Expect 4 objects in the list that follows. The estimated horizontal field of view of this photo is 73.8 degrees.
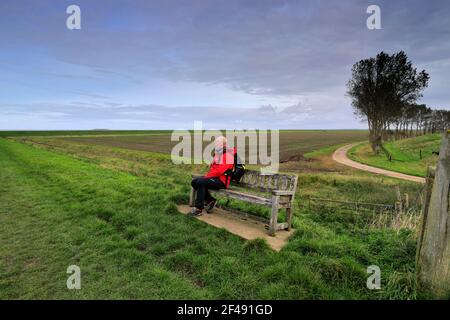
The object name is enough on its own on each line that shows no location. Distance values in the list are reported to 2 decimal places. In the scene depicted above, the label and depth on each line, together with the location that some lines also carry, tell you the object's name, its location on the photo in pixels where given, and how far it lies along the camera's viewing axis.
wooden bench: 5.55
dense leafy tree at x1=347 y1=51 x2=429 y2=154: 36.84
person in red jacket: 6.48
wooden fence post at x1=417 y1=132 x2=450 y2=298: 3.24
